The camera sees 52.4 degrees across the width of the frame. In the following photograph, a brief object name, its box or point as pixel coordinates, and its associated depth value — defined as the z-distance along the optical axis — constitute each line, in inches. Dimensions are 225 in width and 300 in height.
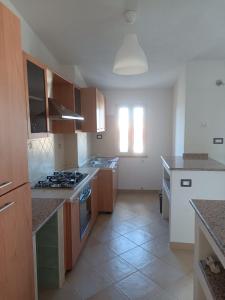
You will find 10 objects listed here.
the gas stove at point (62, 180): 104.3
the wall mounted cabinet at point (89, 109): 150.0
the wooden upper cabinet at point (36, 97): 79.8
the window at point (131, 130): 205.3
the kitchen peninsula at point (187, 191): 109.3
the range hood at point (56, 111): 95.4
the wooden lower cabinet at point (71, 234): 91.1
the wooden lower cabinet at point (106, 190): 157.5
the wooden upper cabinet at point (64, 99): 121.3
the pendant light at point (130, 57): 75.5
